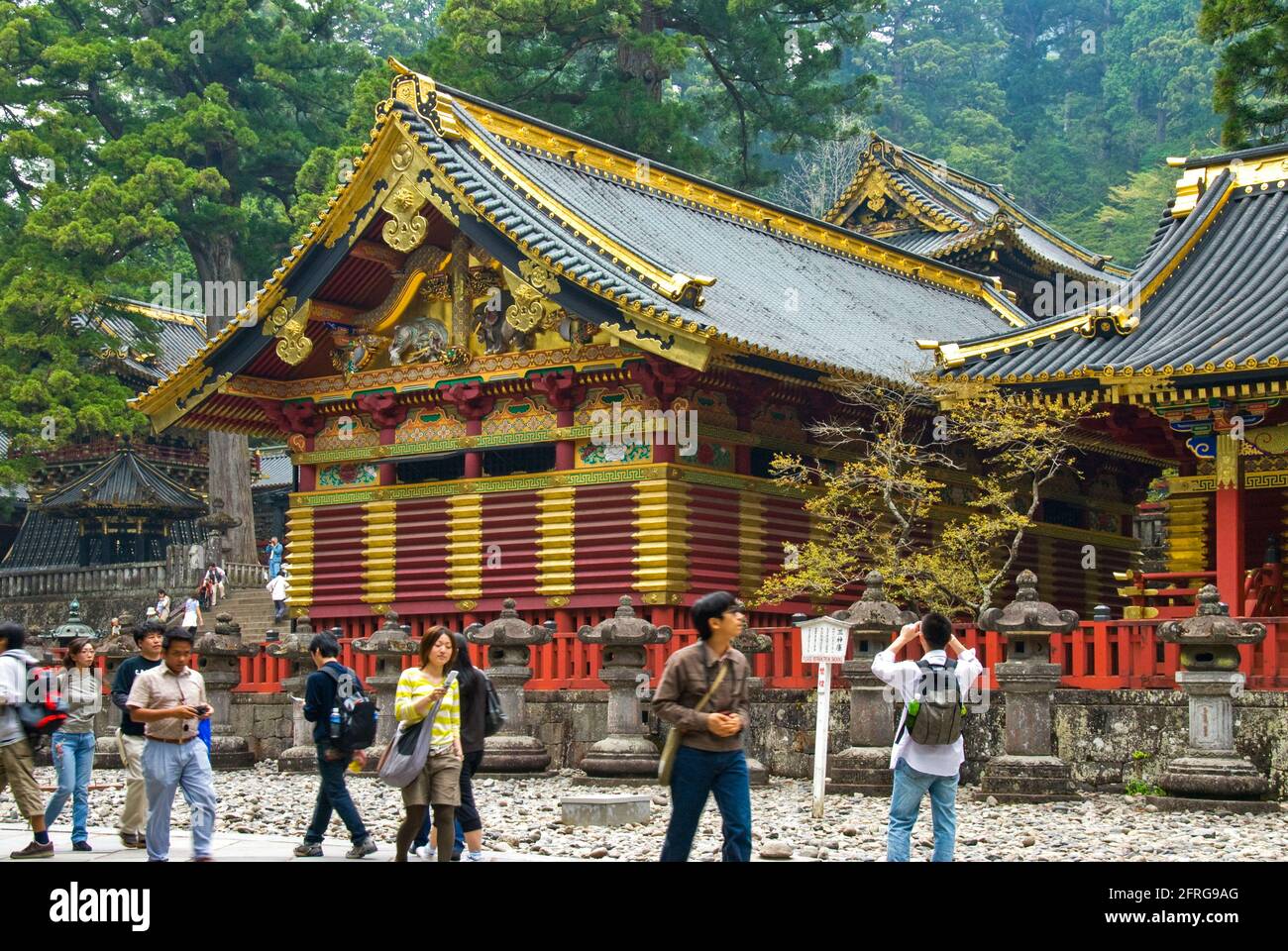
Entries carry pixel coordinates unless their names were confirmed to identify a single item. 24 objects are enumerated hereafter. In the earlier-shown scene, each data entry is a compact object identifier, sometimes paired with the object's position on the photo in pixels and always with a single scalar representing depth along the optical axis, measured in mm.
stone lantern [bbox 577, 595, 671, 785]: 19859
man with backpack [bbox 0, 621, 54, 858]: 13383
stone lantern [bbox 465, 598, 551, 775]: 21078
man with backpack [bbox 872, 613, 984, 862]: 11258
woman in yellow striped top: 12086
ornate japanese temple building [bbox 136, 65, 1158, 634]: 25062
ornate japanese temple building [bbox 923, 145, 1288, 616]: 21250
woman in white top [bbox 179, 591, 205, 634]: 34316
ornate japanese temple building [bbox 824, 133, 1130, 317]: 41656
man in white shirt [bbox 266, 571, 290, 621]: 35750
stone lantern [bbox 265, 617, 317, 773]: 22656
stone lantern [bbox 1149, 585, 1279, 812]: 17000
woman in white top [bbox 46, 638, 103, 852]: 14391
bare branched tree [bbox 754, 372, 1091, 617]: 23875
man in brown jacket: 10425
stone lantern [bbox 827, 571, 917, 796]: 18906
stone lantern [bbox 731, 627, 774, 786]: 20639
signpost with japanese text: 16844
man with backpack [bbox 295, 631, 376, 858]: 13211
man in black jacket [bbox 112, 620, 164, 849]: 14367
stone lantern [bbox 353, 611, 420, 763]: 21500
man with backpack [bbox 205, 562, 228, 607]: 40625
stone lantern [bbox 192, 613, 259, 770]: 23953
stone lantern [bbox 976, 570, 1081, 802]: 17922
